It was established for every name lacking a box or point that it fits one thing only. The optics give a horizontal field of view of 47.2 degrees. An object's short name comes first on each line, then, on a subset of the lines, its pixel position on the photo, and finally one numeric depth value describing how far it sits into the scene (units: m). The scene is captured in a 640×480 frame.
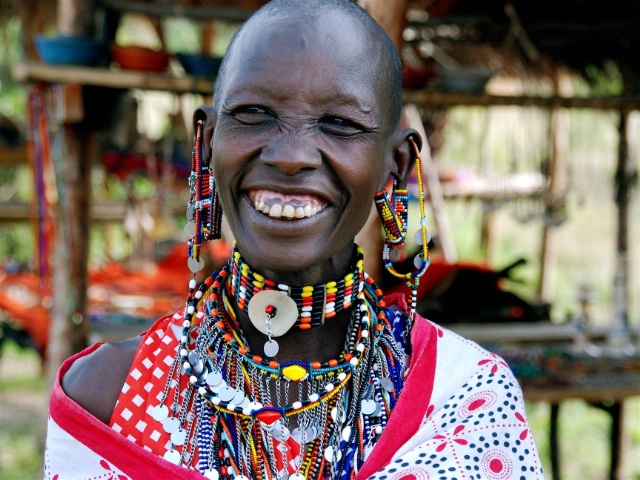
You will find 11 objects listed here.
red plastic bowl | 4.11
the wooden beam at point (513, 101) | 4.40
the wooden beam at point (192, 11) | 4.79
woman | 1.43
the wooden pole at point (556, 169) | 7.26
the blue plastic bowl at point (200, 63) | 4.25
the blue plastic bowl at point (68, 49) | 3.95
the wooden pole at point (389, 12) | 2.71
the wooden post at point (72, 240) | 4.42
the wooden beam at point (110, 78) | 3.89
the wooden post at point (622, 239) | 5.09
